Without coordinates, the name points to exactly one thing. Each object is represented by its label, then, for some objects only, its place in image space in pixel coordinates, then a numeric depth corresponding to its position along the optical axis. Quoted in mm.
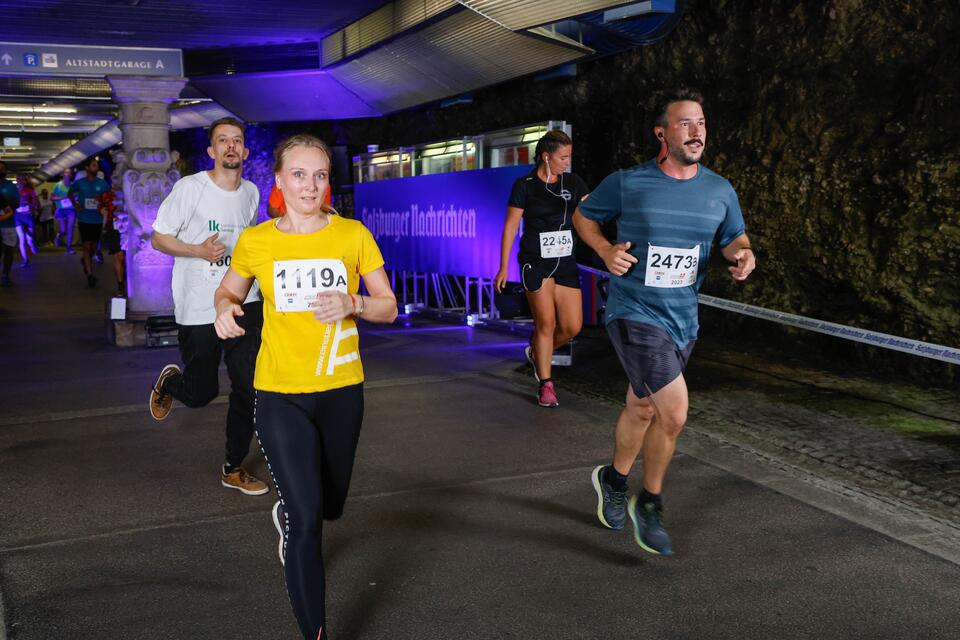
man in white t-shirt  5090
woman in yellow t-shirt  3209
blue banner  11031
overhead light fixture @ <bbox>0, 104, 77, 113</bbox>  23562
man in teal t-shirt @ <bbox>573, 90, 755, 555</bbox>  4125
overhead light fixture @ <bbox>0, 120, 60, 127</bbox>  28781
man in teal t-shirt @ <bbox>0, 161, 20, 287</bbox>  16594
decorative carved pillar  11070
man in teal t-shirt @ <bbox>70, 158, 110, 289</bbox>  17312
